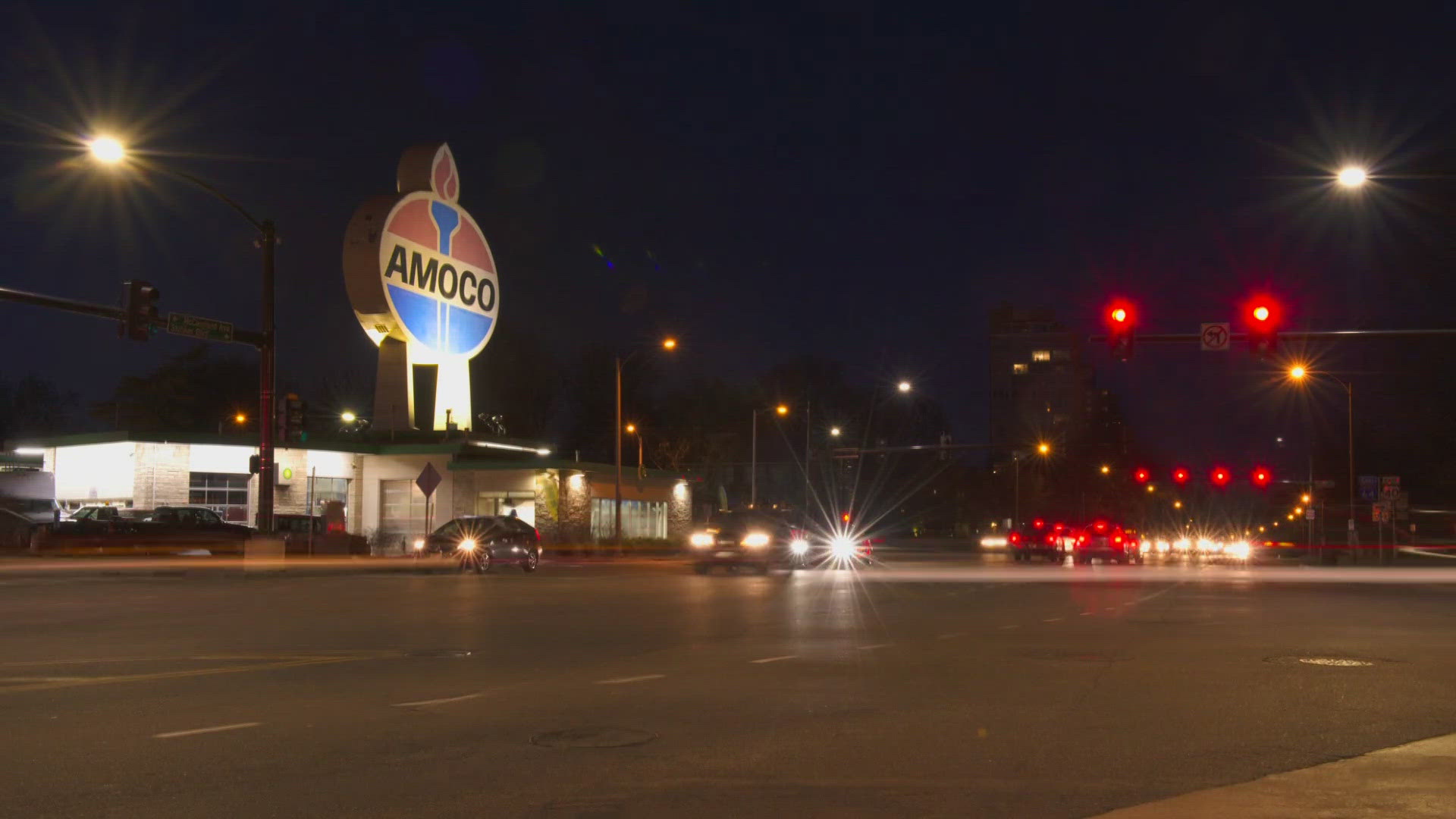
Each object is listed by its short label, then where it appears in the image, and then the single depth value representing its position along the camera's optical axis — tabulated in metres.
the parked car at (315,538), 37.38
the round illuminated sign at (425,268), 50.78
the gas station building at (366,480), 47.47
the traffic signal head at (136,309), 26.94
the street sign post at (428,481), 35.94
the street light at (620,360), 44.25
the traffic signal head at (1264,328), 25.62
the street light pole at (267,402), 31.89
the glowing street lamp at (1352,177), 23.61
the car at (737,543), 31.89
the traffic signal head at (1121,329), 26.20
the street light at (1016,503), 89.86
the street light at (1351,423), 53.77
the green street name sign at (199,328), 28.56
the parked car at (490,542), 33.16
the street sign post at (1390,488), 47.59
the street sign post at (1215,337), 26.34
